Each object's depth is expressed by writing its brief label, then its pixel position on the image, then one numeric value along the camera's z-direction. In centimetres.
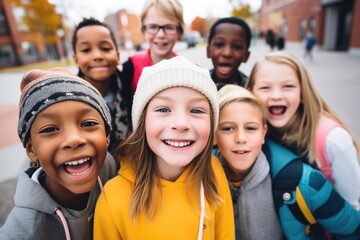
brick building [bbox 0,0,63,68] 2289
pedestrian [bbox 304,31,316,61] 1197
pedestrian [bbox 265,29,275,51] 1494
